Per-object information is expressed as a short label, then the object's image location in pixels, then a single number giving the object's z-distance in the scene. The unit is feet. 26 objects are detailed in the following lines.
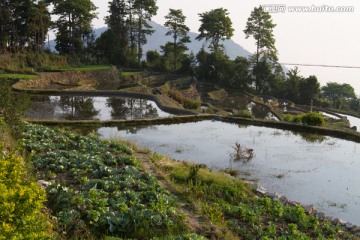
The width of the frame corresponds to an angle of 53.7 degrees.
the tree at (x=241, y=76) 159.74
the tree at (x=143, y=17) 196.72
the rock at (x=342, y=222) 30.67
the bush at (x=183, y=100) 97.30
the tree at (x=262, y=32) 172.86
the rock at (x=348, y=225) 30.16
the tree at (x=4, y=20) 137.19
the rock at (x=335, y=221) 30.83
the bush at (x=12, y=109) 38.75
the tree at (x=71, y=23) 167.02
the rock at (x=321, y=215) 31.22
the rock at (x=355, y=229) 29.50
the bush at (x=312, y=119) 69.46
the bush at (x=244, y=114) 80.07
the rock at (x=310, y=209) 31.68
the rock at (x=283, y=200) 33.90
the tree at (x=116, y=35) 185.98
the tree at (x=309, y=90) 140.97
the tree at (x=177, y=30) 195.81
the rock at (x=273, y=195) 34.97
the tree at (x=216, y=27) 187.11
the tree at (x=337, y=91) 184.96
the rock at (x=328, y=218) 31.02
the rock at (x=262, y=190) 35.78
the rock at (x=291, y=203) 33.60
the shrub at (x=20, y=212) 11.59
